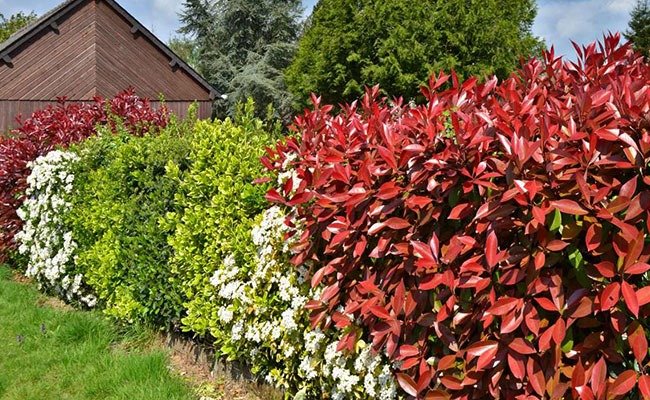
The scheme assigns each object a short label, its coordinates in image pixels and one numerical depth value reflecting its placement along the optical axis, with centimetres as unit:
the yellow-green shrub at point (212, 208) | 347
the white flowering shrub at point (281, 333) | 252
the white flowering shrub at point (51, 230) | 566
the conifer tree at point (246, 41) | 3177
